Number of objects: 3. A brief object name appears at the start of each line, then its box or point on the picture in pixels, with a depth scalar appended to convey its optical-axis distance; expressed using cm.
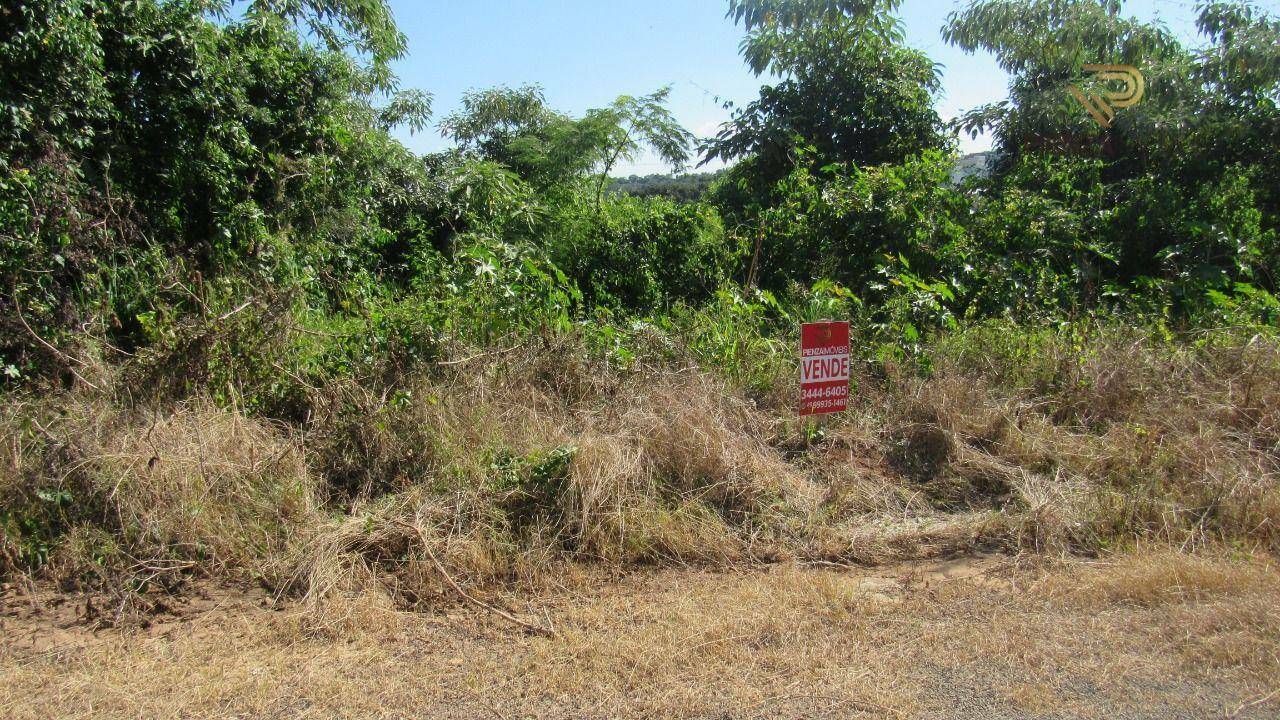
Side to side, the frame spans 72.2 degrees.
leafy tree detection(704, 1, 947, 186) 1155
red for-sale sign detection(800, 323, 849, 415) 623
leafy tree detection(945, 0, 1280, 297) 950
